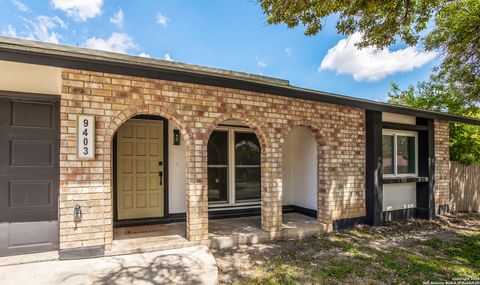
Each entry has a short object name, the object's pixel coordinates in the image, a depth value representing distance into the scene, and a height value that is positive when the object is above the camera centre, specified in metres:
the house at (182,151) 3.59 -0.11
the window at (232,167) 6.30 -0.52
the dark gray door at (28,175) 3.65 -0.40
